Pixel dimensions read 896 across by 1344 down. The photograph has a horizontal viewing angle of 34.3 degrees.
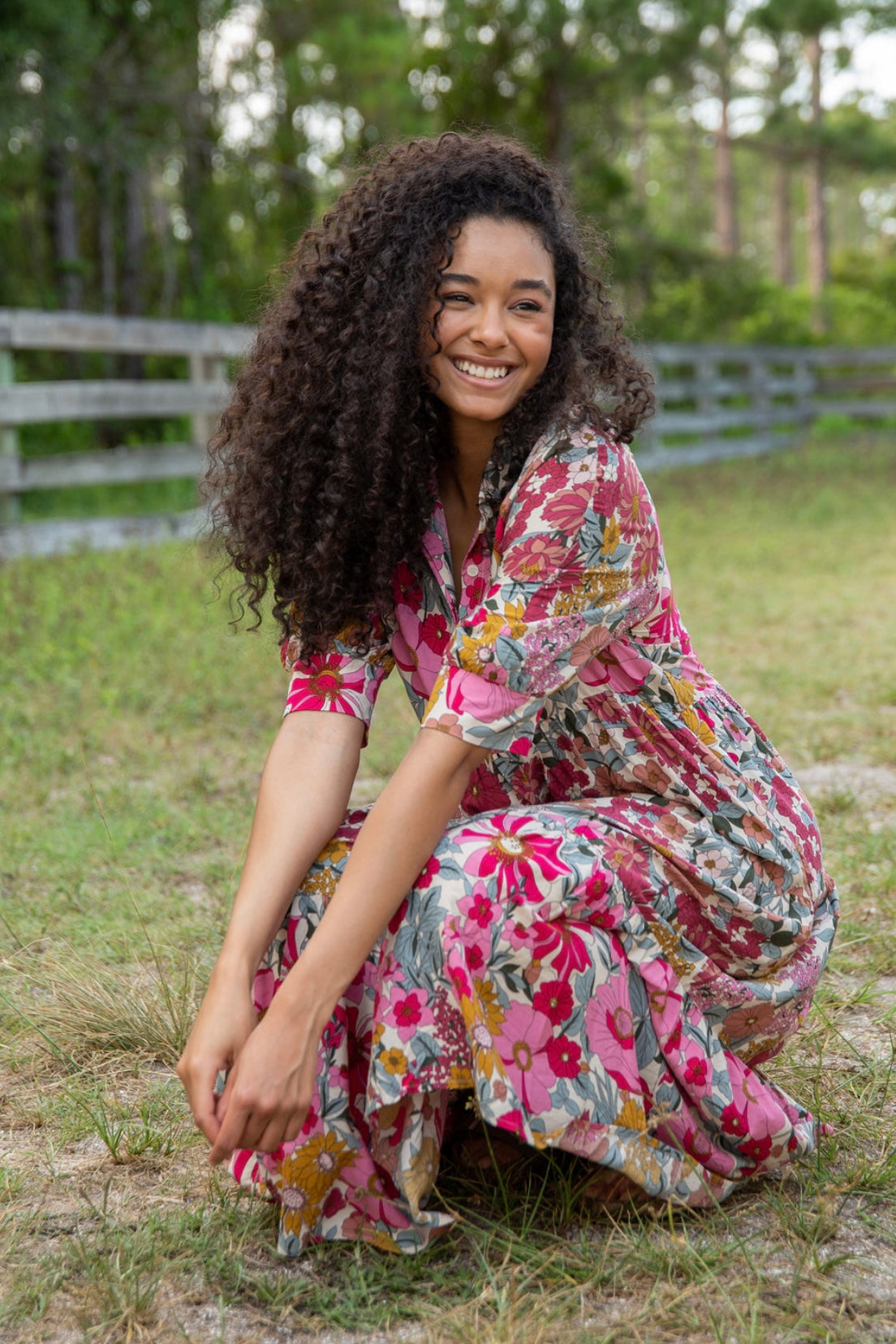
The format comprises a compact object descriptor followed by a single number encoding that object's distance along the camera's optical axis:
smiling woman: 1.50
